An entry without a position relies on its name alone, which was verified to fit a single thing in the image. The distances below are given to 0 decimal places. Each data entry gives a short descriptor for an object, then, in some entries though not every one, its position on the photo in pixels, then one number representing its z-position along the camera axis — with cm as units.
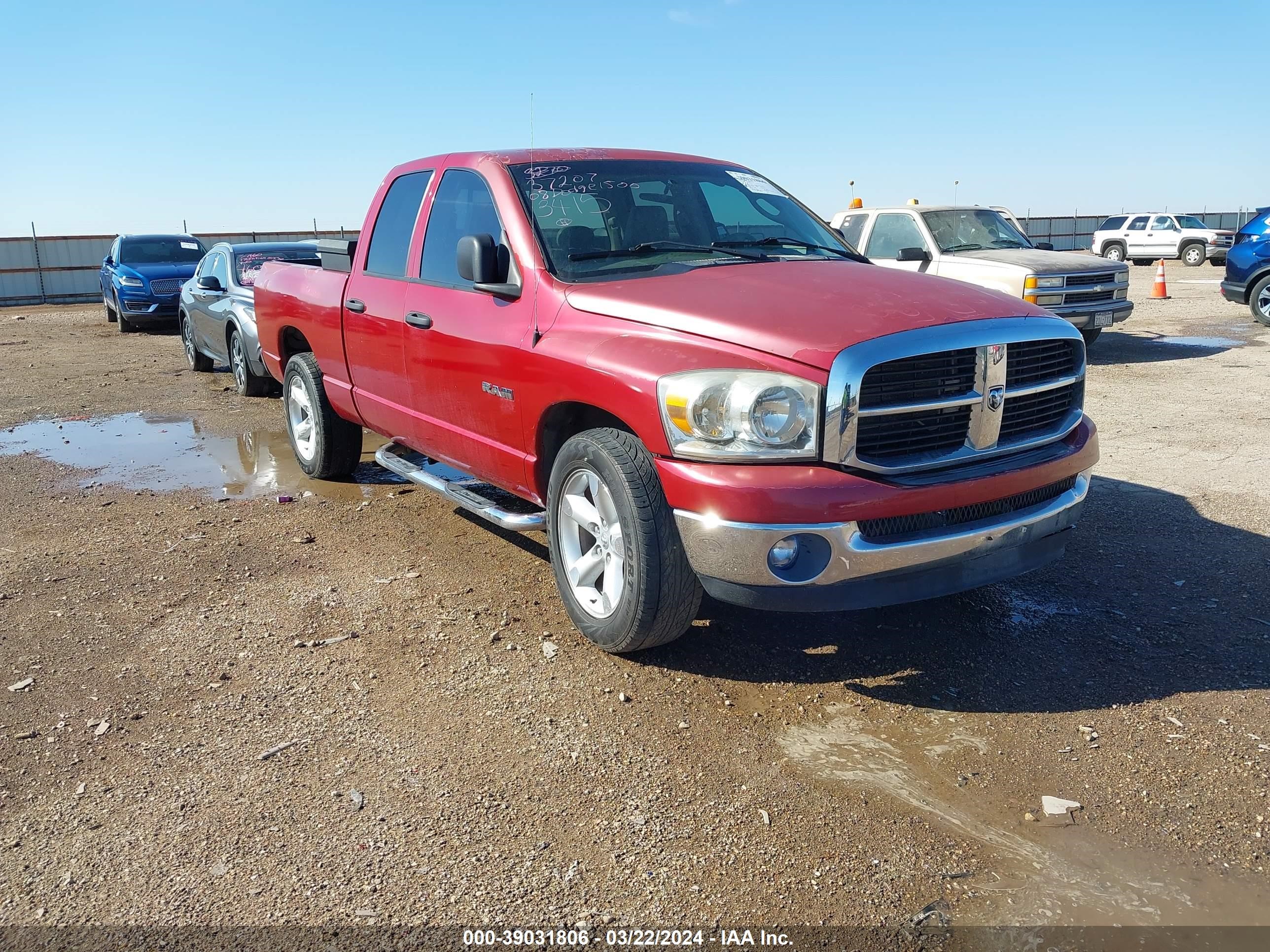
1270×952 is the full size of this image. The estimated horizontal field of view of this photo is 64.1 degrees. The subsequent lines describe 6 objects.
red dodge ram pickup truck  335
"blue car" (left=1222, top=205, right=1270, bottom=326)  1433
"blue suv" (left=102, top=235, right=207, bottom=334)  1869
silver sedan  1070
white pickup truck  1156
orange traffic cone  2020
